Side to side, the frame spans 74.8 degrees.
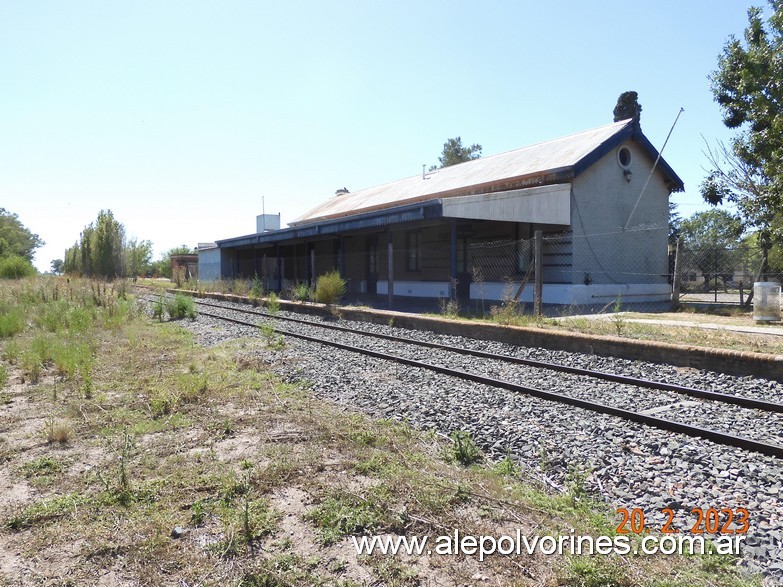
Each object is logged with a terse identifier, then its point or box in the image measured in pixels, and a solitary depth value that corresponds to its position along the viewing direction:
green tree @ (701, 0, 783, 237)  15.66
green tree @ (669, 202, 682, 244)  40.01
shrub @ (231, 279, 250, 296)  23.23
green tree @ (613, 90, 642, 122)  29.94
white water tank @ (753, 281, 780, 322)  11.12
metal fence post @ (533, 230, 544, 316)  11.52
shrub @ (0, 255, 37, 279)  25.17
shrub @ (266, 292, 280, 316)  15.18
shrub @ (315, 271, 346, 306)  16.94
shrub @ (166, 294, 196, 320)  16.19
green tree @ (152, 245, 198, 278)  65.88
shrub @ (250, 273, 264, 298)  20.75
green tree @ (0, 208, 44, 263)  51.62
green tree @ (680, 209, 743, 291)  17.22
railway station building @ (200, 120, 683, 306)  16.03
